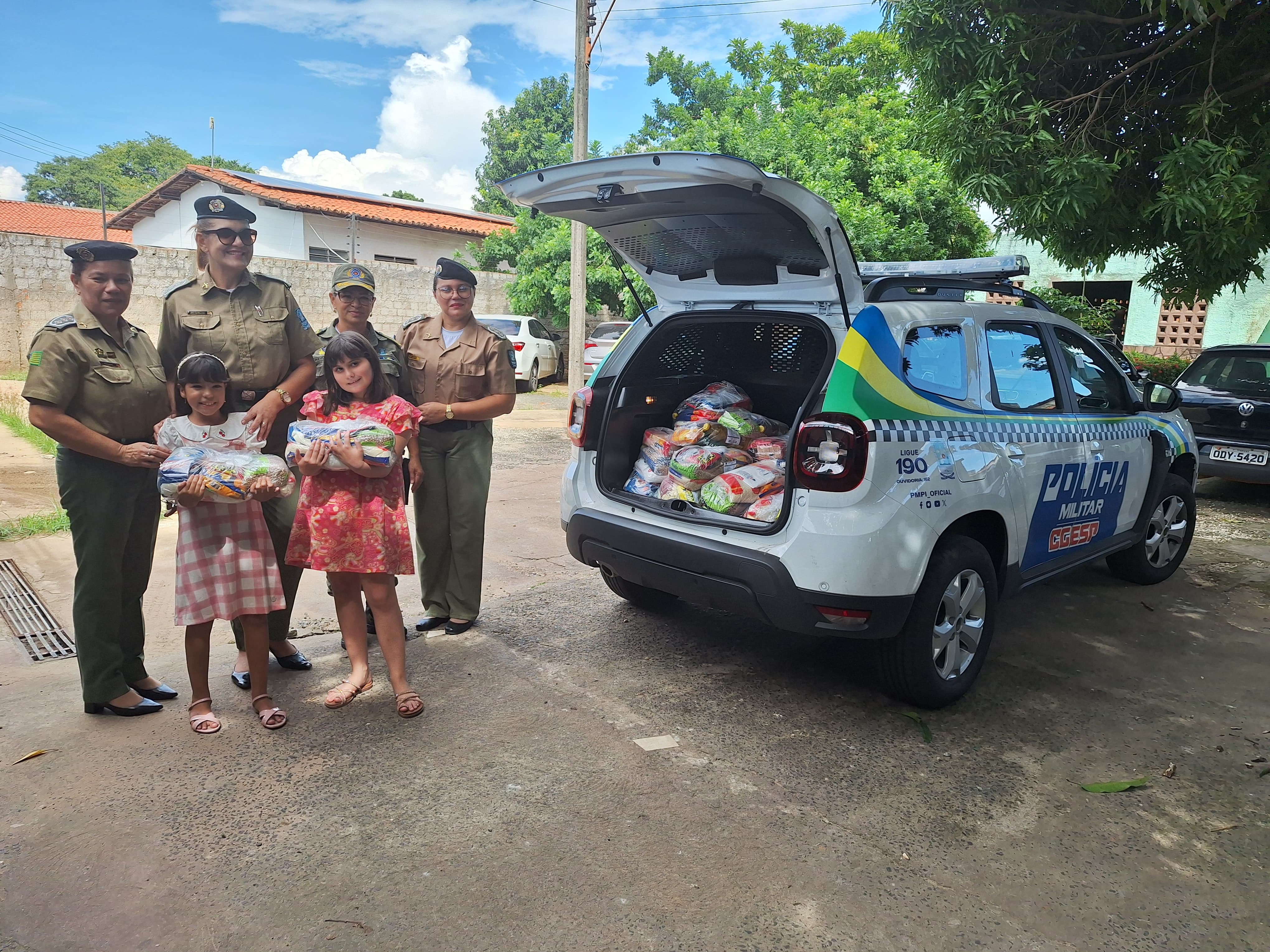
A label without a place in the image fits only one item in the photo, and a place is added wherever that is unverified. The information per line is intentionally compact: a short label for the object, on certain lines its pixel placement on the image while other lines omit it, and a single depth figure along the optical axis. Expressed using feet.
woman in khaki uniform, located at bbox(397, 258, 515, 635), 13.80
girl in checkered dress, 10.41
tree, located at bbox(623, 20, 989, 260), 46.14
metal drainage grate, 13.23
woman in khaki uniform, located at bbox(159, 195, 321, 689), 11.45
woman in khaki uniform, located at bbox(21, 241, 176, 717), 10.03
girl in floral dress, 11.03
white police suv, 10.55
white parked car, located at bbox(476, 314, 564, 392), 51.65
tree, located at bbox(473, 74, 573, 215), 114.73
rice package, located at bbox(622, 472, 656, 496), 13.56
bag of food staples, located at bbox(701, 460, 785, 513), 12.12
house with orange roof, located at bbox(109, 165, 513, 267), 72.33
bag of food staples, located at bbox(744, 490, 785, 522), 11.75
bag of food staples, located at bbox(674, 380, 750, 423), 13.44
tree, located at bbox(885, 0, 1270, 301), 18.66
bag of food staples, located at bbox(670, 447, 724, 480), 12.74
